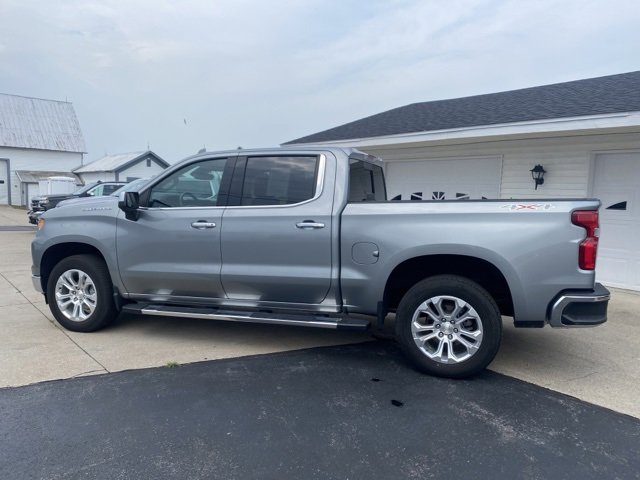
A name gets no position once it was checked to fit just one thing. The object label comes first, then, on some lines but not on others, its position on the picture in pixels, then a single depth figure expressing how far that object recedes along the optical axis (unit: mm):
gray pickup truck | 3744
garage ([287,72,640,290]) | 7309
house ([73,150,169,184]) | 33438
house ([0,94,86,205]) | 35375
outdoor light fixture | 8164
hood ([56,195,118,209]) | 4984
